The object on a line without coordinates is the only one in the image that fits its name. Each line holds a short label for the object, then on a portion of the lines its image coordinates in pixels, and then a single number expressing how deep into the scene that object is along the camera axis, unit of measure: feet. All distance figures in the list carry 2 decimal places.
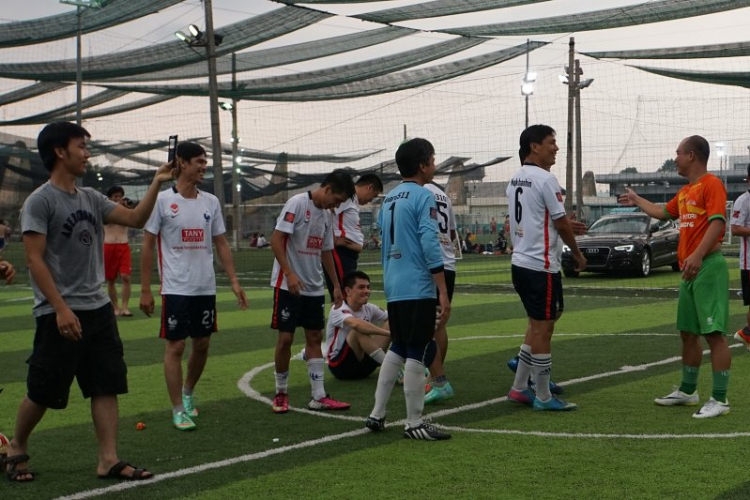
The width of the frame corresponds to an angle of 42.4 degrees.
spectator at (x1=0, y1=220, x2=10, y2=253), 75.04
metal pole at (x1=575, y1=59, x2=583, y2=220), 108.88
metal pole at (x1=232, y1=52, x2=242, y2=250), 87.76
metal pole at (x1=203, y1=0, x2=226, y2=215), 73.92
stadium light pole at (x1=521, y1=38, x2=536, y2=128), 79.71
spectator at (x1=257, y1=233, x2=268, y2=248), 129.94
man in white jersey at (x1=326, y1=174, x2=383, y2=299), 32.76
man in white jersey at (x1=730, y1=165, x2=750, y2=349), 35.88
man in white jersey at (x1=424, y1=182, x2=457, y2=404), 25.96
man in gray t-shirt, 17.54
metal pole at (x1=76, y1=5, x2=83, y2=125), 71.10
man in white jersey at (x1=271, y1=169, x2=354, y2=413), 24.72
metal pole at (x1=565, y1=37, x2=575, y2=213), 99.06
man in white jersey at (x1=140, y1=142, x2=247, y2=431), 23.04
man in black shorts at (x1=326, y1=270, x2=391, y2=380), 28.60
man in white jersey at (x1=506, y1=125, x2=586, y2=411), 24.26
